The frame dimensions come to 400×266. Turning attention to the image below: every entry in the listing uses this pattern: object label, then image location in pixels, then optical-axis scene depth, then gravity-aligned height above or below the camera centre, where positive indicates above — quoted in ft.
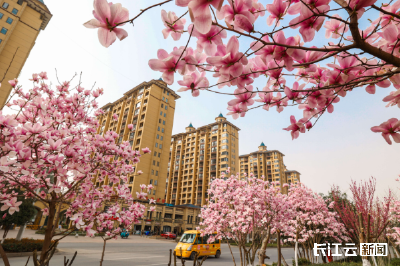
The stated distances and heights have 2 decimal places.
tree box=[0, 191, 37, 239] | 49.80 -2.07
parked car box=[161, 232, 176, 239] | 105.81 -8.88
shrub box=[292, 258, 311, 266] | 37.01 -6.02
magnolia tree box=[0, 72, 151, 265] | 7.32 +2.37
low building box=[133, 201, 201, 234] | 122.93 -1.12
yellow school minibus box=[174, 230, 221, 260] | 41.83 -4.84
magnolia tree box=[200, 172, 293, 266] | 24.48 +1.67
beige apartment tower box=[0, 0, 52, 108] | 102.90 +87.96
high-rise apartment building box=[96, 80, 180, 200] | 130.41 +60.92
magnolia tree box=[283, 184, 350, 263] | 38.37 +2.38
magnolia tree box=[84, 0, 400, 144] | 3.33 +3.15
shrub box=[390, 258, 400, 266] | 32.91 -4.54
